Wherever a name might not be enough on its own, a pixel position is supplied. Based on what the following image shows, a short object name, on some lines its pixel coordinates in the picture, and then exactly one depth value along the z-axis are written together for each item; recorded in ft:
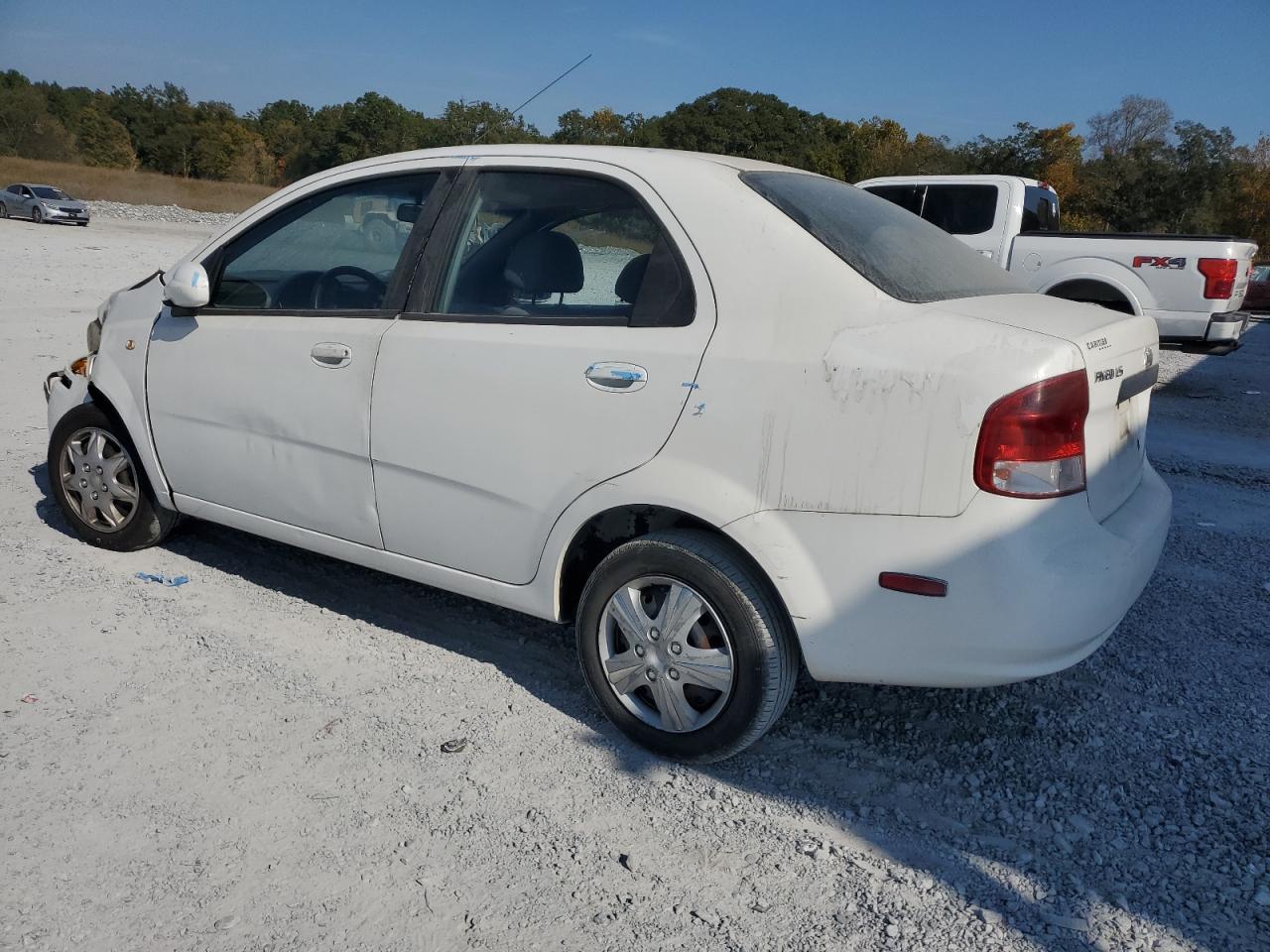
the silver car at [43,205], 102.83
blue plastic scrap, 14.15
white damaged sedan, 8.46
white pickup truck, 33.53
